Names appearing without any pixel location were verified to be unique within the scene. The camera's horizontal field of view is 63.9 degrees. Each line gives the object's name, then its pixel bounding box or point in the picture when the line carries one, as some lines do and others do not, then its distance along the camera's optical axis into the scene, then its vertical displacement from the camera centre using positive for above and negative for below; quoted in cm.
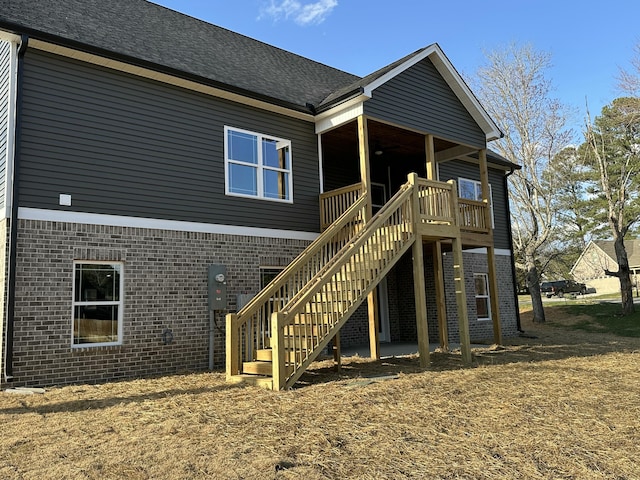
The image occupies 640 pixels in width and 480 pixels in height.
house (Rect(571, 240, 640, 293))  4806 +320
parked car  4269 +85
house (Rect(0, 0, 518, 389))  820 +220
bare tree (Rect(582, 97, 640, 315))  2123 +687
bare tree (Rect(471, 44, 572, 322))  2186 +642
